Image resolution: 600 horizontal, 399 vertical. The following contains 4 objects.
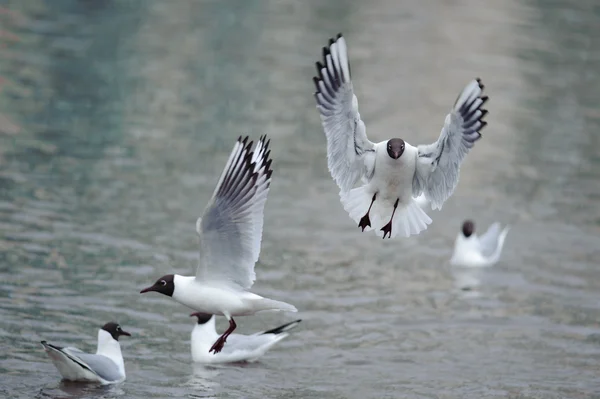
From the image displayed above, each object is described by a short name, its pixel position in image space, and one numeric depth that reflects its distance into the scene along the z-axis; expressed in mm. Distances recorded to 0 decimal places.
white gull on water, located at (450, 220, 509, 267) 30719
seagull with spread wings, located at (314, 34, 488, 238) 18594
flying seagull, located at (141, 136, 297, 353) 17937
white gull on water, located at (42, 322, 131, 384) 20750
